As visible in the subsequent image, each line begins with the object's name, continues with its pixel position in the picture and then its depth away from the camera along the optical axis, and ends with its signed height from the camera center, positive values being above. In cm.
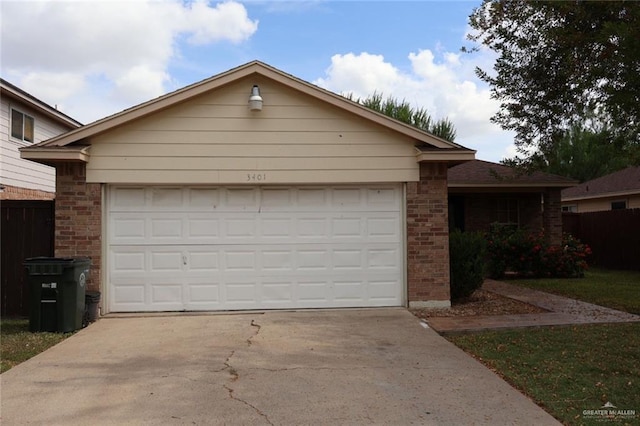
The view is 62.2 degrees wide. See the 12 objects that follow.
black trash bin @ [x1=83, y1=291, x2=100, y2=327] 871 -116
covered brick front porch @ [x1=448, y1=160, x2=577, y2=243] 1551 +96
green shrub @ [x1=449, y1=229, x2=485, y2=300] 1038 -64
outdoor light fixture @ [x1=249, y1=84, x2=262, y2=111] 934 +237
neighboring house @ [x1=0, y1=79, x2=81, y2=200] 1339 +271
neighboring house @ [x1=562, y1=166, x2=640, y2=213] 2145 +169
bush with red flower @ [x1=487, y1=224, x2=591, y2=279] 1503 -68
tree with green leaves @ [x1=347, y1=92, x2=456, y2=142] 3422 +765
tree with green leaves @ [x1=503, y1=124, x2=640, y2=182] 3412 +481
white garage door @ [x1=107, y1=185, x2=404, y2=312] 952 -23
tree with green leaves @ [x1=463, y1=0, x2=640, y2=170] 791 +305
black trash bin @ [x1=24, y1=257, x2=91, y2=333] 802 -88
